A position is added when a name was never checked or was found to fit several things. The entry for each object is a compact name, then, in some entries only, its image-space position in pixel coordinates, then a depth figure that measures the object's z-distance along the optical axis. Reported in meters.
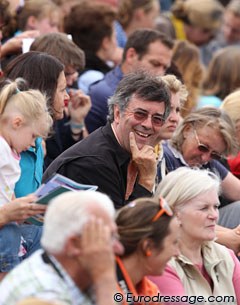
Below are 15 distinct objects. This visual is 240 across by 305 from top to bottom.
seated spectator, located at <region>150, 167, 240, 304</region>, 10.34
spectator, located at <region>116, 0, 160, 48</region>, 20.94
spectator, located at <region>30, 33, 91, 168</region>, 13.58
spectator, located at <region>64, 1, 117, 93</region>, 16.75
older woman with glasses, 12.95
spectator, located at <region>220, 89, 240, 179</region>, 14.27
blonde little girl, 9.99
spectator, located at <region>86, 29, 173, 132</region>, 15.27
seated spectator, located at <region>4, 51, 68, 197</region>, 11.84
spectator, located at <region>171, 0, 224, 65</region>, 23.14
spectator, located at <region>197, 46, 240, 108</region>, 17.56
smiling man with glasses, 10.93
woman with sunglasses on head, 8.72
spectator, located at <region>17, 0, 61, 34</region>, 16.78
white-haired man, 7.55
